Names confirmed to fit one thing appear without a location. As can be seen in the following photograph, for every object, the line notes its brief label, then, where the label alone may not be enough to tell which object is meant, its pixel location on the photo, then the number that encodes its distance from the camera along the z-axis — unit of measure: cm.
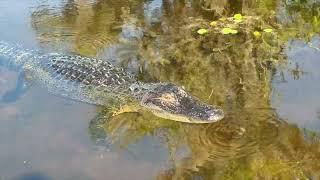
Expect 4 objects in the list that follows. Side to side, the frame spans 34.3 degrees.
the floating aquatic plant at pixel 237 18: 747
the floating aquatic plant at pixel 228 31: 711
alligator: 531
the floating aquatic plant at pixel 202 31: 717
